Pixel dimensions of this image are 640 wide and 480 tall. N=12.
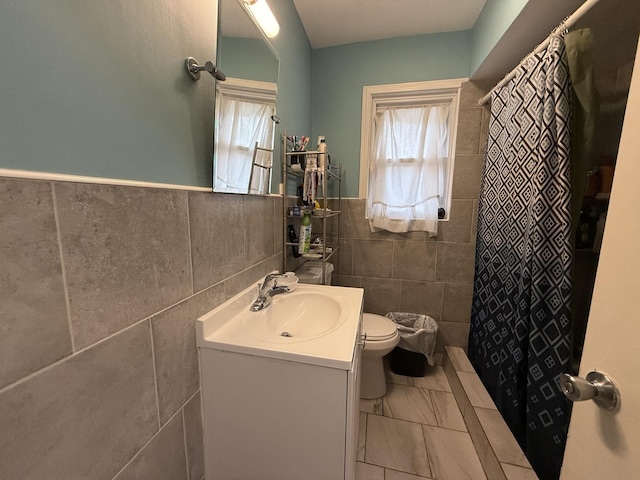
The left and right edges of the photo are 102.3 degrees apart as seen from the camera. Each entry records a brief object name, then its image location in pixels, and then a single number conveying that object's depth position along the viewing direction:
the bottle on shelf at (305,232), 1.55
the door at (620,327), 0.43
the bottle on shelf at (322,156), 1.53
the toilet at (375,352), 1.58
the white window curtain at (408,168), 1.93
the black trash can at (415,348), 1.86
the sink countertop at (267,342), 0.74
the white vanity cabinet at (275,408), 0.74
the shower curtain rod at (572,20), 0.95
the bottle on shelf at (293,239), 1.61
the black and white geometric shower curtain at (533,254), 1.10
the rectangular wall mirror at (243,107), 0.88
